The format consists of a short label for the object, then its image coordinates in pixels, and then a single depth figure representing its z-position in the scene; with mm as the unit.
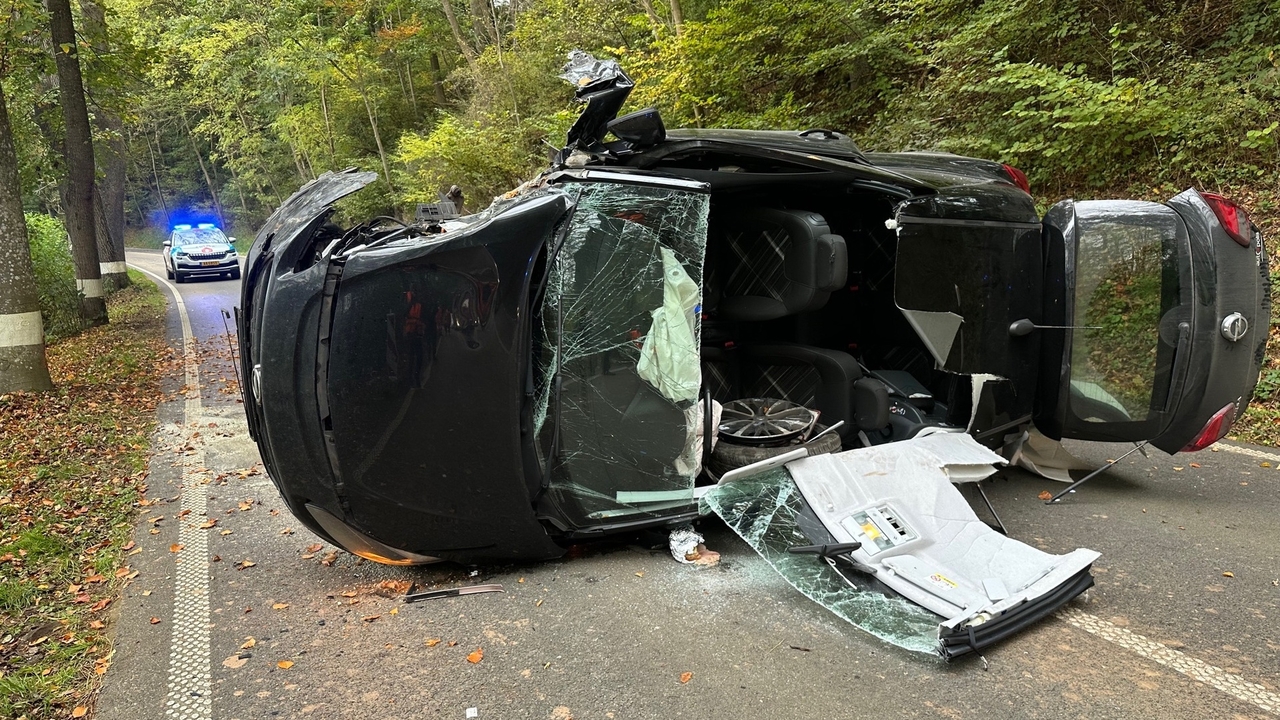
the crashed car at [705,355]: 2832
